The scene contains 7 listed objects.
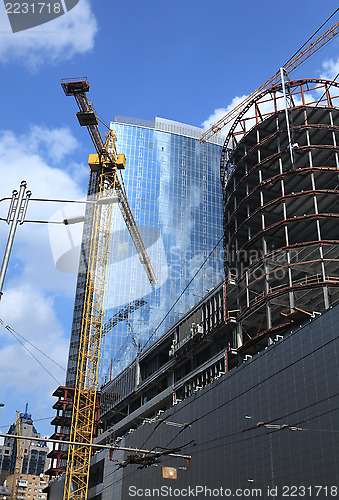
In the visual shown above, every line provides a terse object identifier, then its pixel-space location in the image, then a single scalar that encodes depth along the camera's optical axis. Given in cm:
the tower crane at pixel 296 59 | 9100
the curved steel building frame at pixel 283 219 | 6200
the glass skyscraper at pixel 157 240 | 16338
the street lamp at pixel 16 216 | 1992
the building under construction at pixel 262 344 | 4647
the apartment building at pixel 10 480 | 18840
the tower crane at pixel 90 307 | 9594
